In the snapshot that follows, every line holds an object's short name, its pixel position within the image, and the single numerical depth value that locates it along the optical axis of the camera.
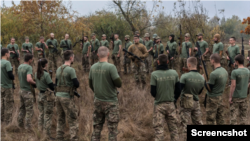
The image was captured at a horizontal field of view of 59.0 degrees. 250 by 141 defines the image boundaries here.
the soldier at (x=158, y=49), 10.76
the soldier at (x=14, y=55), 10.95
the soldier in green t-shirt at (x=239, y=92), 4.81
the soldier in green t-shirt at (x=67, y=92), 4.31
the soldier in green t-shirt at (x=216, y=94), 4.51
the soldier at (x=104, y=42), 11.37
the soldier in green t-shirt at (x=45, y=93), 4.74
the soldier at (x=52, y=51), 11.52
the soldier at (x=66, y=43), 11.31
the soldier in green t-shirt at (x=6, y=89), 5.55
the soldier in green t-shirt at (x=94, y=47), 11.59
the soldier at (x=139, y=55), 8.48
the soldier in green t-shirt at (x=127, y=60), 10.68
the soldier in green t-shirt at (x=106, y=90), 3.95
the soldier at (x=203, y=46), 9.12
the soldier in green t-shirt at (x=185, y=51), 9.25
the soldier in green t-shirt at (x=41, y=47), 11.16
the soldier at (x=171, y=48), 10.17
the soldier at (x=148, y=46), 11.05
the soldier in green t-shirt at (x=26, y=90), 5.06
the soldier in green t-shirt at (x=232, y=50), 8.09
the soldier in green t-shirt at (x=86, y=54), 11.70
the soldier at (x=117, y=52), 11.17
